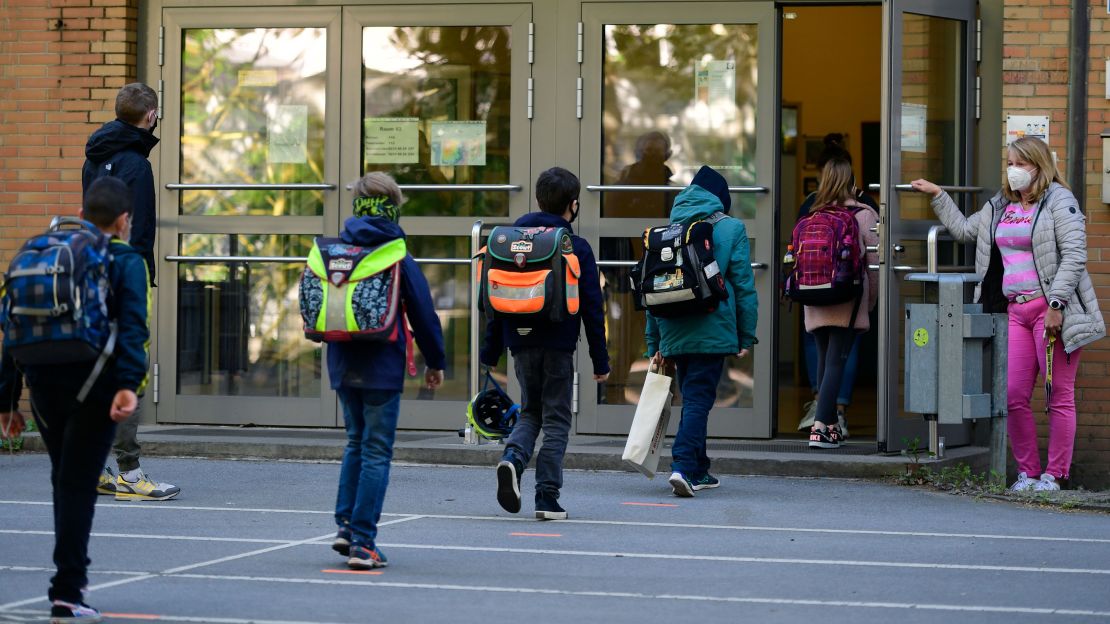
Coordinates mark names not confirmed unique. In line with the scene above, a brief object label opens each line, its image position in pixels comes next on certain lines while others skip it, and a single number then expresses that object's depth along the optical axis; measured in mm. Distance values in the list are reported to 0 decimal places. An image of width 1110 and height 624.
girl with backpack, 21109
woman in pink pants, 18812
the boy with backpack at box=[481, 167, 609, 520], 16156
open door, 20594
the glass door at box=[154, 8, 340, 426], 23266
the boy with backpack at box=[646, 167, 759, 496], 18078
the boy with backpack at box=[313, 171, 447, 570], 13422
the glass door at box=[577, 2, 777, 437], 22062
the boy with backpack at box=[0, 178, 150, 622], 11211
